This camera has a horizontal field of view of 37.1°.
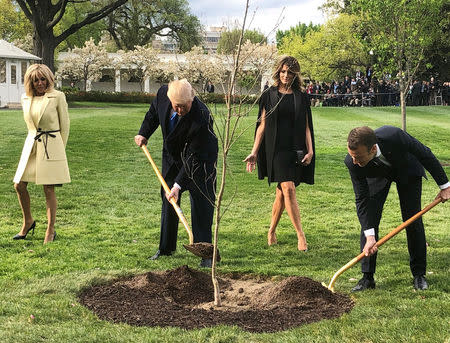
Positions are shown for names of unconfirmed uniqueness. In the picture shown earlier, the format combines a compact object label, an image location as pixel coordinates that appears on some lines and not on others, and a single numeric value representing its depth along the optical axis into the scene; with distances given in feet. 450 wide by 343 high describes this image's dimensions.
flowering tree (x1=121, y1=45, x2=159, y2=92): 188.34
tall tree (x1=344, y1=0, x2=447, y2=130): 54.65
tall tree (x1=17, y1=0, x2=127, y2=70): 97.45
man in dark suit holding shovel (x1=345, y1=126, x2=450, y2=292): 17.71
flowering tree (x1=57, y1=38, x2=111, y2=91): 183.62
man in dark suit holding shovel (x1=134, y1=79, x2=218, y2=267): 21.63
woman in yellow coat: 24.06
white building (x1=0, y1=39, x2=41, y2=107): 118.93
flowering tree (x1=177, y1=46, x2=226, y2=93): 174.42
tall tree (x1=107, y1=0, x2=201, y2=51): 214.69
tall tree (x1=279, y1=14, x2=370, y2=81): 159.12
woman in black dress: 24.08
